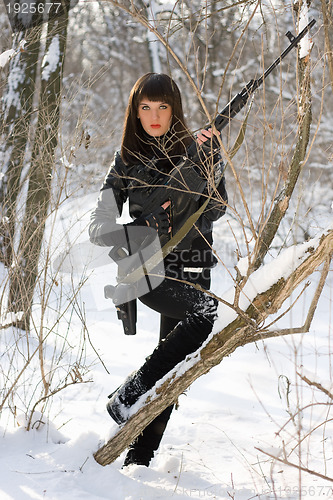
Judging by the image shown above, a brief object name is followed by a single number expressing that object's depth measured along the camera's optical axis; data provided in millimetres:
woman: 4190
